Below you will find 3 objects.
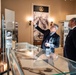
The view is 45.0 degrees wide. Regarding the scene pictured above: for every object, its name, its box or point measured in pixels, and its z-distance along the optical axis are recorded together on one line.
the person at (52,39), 2.22
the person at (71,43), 1.60
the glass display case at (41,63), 1.05
